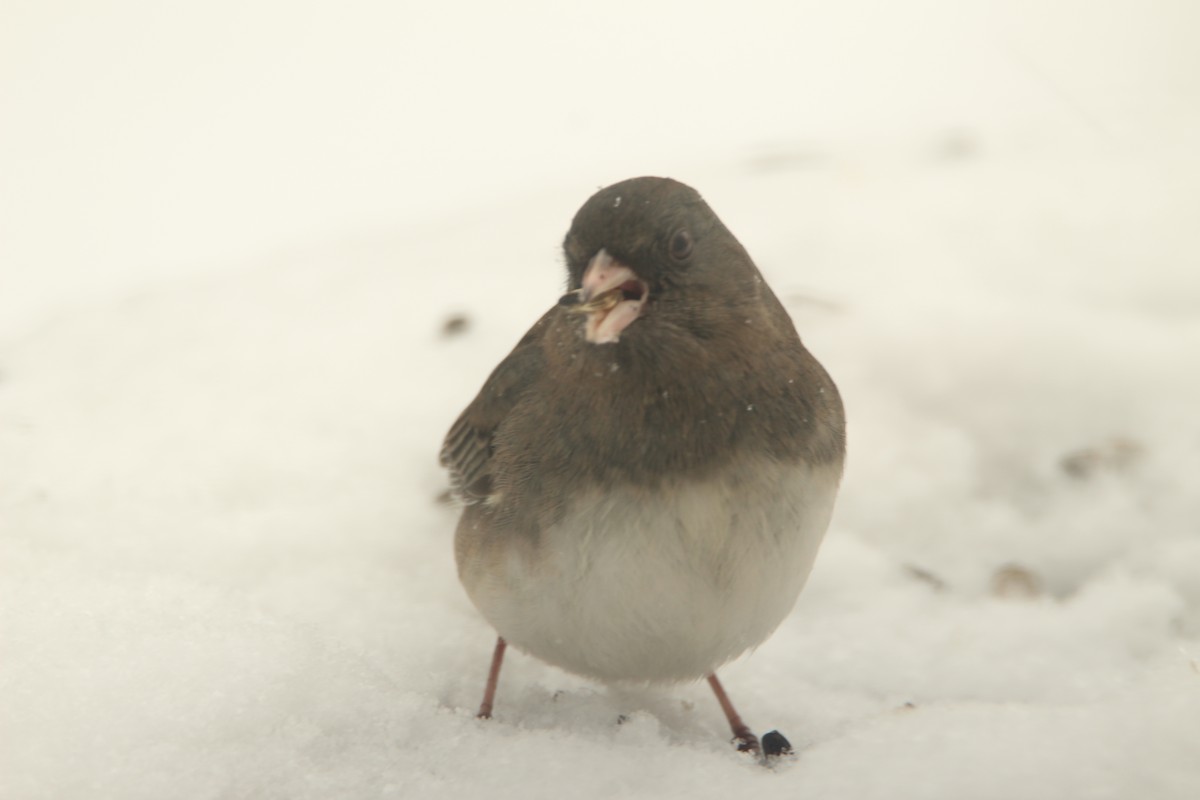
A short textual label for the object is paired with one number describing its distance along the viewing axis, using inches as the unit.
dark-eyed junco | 172.1
